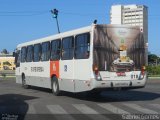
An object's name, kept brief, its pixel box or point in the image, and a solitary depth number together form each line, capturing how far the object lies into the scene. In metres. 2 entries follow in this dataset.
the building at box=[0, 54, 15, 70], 152.95
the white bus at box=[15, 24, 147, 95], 18.12
